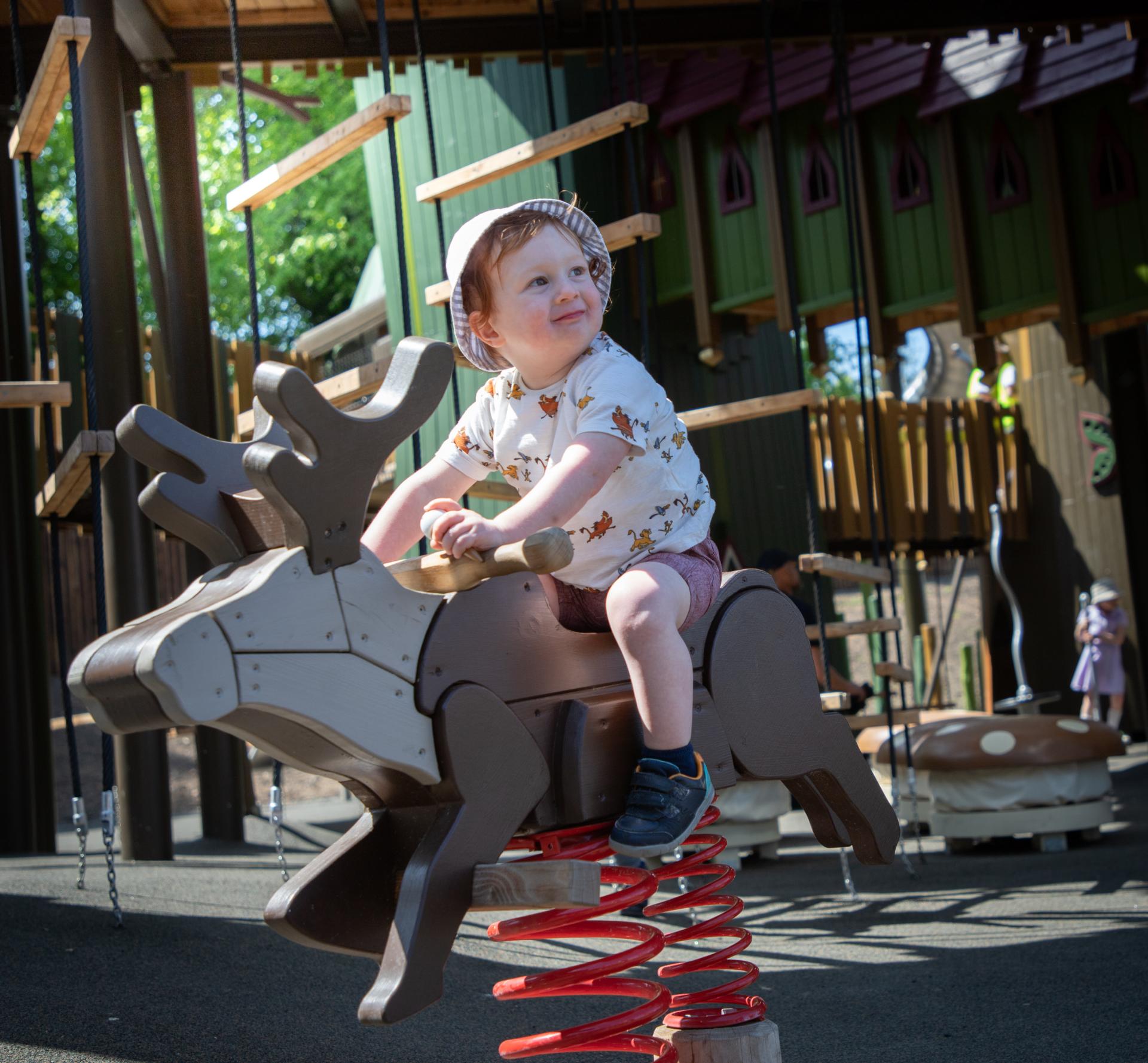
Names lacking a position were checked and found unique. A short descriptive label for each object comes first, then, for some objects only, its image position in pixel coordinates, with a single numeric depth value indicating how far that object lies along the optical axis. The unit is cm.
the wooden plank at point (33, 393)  346
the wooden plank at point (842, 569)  461
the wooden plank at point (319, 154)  318
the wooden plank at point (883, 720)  505
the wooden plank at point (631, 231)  373
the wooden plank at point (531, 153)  367
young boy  191
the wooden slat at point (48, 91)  353
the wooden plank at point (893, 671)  513
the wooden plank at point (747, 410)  415
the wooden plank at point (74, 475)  360
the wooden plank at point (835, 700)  418
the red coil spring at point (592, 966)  187
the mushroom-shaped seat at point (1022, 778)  628
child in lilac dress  1112
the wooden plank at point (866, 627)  491
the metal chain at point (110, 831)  341
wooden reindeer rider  154
